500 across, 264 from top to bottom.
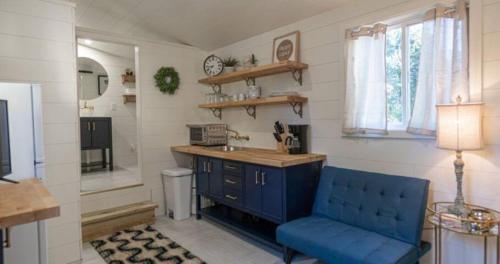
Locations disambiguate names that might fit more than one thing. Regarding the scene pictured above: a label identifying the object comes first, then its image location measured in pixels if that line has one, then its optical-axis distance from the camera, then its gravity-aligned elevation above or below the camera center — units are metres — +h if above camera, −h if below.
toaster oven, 3.90 -0.11
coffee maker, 2.97 -0.16
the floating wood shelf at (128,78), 4.73 +0.79
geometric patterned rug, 2.69 -1.22
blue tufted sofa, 1.98 -0.79
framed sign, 3.11 +0.85
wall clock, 3.96 +0.83
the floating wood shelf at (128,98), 4.87 +0.48
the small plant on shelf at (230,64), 3.82 +0.82
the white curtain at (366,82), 2.47 +0.36
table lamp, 1.80 -0.04
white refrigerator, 1.85 -0.16
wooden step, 3.16 -1.06
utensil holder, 3.08 -0.22
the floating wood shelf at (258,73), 2.98 +0.61
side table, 1.75 -0.64
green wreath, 3.92 +0.64
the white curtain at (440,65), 2.02 +0.42
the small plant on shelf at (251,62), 3.59 +0.78
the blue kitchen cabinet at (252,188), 2.85 -0.63
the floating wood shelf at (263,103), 2.98 +0.26
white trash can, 3.75 -0.86
